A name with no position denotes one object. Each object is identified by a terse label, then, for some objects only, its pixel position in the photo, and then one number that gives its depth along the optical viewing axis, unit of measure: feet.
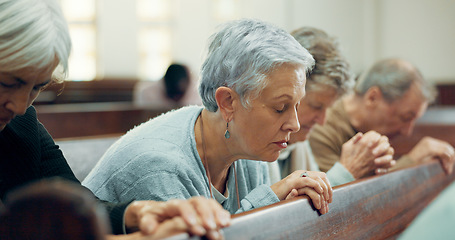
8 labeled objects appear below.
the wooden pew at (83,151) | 7.30
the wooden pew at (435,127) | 11.40
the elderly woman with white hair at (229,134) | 4.69
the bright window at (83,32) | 30.66
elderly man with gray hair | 8.75
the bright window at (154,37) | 32.01
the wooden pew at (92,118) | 11.70
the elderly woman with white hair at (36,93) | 3.09
